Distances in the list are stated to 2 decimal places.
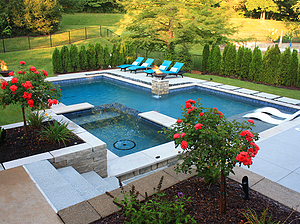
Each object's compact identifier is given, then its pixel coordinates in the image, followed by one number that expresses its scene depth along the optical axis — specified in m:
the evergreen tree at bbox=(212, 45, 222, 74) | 13.84
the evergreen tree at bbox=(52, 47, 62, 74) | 14.09
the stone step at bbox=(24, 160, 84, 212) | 2.99
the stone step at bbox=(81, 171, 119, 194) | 3.85
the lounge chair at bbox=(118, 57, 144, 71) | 14.55
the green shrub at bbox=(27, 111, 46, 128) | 5.08
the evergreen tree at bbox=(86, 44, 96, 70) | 15.28
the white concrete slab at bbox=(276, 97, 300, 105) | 8.79
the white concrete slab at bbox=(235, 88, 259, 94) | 10.11
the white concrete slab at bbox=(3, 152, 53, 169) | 3.82
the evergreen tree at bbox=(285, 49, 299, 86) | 10.84
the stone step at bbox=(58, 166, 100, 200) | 3.47
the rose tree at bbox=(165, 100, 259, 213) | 2.50
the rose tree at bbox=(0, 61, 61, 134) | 4.29
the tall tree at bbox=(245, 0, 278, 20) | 41.16
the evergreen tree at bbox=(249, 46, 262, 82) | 11.99
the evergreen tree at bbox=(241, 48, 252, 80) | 12.50
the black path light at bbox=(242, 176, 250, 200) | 2.90
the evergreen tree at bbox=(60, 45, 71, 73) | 14.39
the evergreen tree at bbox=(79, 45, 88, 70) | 15.02
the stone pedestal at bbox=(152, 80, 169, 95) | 10.08
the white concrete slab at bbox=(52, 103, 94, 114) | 7.51
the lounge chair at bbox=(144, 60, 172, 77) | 12.80
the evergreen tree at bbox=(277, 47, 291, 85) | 11.04
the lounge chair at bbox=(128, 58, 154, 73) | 13.91
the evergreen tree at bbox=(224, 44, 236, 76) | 13.14
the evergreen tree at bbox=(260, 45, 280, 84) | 11.41
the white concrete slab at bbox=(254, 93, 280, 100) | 9.41
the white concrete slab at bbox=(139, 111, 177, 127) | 6.61
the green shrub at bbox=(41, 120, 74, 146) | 4.51
